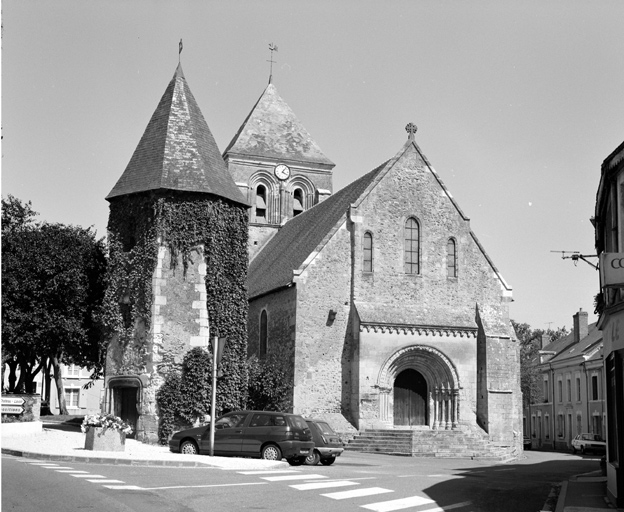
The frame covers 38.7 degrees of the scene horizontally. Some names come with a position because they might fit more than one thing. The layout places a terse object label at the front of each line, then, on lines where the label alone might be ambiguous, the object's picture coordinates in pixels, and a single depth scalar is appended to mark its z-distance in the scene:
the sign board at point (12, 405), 28.09
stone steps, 30.52
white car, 46.09
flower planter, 21.47
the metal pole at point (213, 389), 20.45
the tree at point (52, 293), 31.12
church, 29.84
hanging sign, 11.55
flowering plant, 21.41
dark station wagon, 20.45
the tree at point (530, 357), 66.44
